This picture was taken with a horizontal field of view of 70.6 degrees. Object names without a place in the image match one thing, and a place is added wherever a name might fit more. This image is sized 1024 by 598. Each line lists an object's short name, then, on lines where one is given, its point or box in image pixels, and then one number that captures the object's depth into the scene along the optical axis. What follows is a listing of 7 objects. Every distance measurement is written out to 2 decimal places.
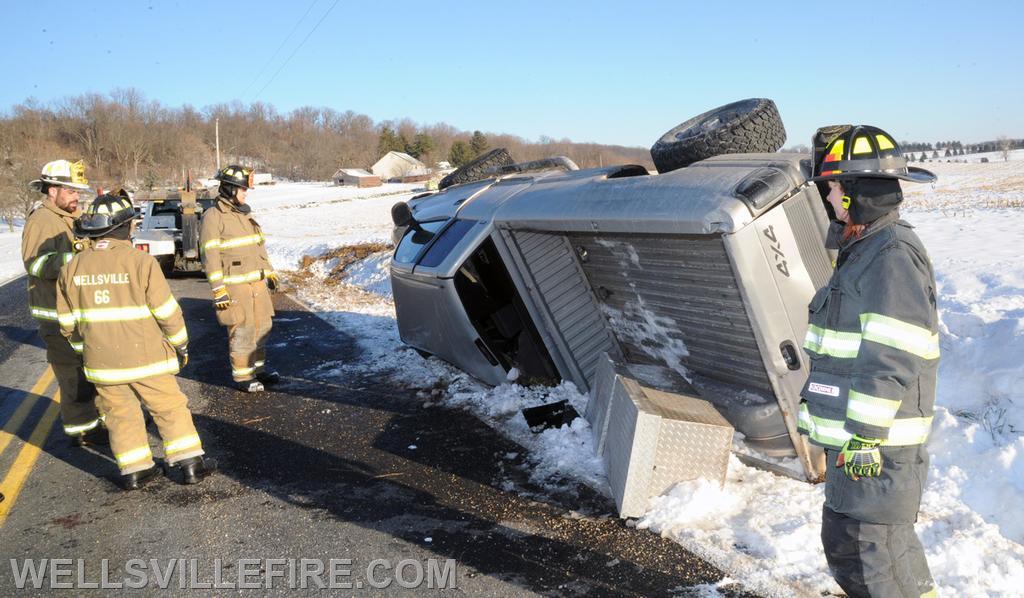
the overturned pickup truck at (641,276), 3.69
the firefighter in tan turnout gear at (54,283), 5.27
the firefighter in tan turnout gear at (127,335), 4.40
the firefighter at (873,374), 2.26
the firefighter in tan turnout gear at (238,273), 6.41
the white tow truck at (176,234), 14.50
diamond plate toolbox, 3.70
